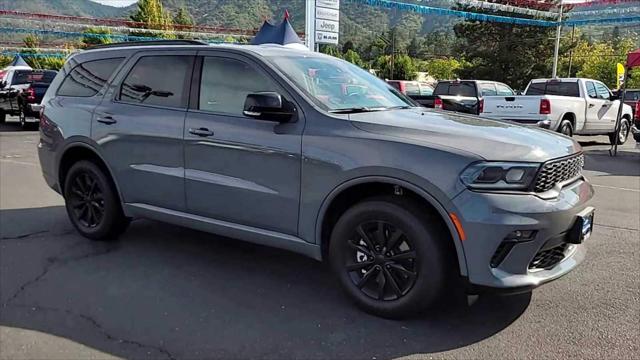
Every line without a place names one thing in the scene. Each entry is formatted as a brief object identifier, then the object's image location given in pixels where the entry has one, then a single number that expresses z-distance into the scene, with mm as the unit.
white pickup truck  12285
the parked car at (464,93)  14836
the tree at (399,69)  66250
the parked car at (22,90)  15812
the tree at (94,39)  41562
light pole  22297
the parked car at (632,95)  24759
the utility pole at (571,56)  48703
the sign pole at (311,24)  14414
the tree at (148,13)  56188
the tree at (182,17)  75350
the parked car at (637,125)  11503
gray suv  3115
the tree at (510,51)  44438
